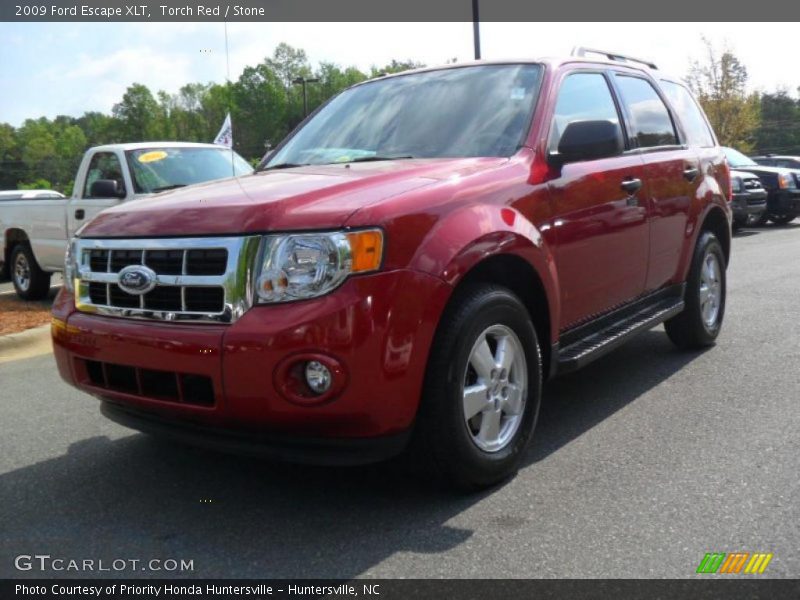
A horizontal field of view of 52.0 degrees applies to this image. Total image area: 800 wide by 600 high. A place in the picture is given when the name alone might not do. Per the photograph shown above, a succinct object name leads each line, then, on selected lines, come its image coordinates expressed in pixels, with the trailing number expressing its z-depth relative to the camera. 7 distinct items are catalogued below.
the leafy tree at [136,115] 95.56
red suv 2.86
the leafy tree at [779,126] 79.00
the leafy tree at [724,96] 36.38
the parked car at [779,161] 21.98
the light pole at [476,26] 17.78
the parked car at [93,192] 8.77
